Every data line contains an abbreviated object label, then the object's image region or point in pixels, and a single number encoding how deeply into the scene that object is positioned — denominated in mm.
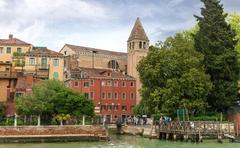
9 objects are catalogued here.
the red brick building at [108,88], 71812
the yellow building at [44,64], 64938
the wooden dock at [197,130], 39750
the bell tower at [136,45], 83062
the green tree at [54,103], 44156
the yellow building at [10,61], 58125
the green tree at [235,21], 55219
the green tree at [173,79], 42688
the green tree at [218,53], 45938
